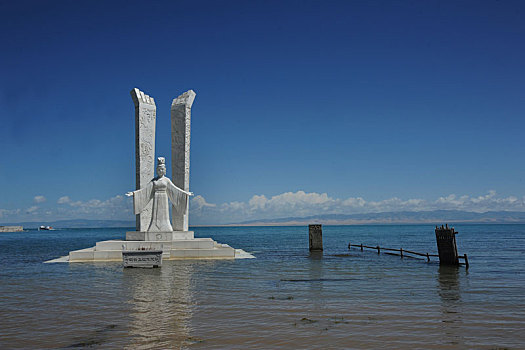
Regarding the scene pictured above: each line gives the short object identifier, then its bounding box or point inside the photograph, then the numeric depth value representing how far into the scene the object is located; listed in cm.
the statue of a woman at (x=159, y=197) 1872
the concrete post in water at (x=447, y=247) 1806
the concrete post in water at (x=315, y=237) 2733
